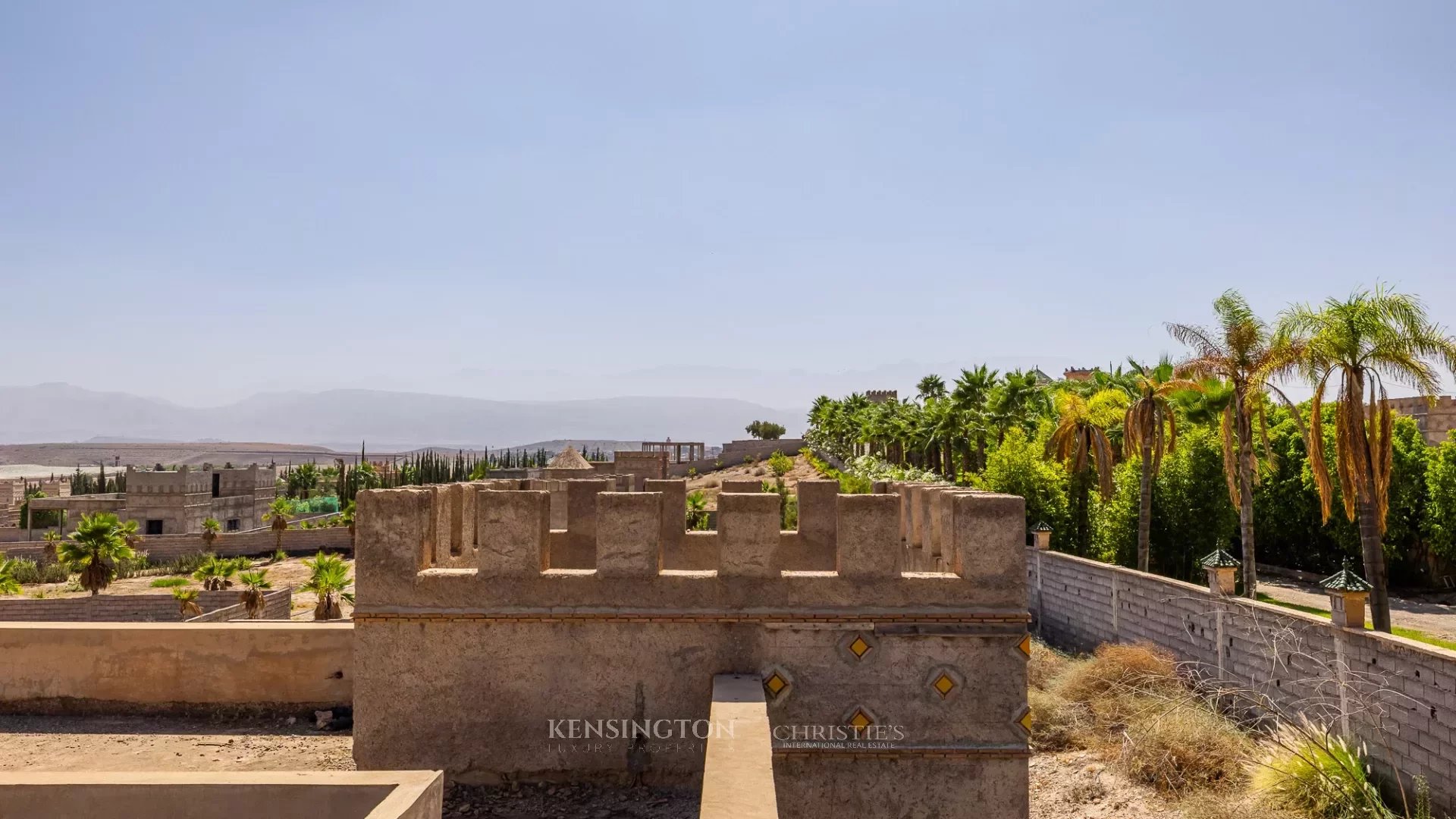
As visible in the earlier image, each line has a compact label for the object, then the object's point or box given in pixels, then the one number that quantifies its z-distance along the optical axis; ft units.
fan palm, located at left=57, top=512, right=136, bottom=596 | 106.63
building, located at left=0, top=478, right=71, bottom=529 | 200.54
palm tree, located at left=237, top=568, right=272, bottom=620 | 90.43
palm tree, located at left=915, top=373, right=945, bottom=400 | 168.76
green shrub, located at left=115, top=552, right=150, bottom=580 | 153.79
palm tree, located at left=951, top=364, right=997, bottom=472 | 128.36
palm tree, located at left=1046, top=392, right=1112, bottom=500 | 92.68
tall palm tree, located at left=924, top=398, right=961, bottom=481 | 131.95
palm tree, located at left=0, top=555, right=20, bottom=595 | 100.28
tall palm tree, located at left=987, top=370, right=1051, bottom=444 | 118.83
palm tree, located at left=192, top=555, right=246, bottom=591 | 122.62
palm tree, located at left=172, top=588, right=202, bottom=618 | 91.20
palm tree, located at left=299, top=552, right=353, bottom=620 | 92.02
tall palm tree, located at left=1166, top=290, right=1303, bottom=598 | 69.82
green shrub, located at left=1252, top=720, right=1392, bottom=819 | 32.73
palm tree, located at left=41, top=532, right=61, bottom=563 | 151.22
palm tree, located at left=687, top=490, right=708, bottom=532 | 99.40
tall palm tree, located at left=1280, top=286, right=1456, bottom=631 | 51.26
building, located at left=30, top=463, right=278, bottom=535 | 178.70
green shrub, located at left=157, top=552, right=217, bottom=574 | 158.20
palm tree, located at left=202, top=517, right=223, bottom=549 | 167.73
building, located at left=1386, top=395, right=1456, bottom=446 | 175.63
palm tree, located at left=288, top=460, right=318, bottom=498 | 296.30
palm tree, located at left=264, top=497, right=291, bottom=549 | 167.94
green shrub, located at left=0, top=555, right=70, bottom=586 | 144.36
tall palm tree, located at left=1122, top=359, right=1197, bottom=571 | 82.48
